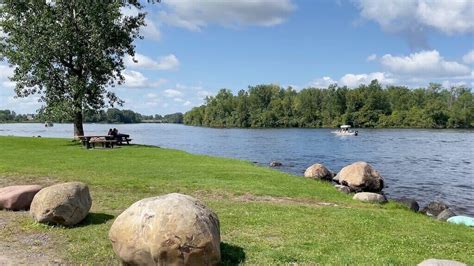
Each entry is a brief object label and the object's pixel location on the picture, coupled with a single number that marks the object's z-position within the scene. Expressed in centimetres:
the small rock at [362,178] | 2700
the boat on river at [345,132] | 10635
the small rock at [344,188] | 2500
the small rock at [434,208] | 2169
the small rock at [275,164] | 4082
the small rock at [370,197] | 1989
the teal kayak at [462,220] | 1741
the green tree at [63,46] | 4088
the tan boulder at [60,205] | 1220
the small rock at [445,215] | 1942
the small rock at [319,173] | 3073
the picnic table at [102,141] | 3941
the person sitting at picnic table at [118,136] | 4278
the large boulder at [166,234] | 855
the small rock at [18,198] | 1423
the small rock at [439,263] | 772
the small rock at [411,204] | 2214
